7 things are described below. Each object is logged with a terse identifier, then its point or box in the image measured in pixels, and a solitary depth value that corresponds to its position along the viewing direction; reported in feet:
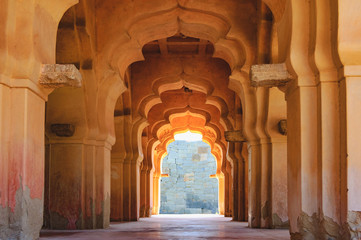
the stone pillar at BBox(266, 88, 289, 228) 33.65
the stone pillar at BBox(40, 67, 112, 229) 32.81
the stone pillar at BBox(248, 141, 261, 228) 35.81
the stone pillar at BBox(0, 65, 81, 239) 19.42
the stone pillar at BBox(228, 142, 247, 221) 49.19
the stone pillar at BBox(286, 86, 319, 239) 19.53
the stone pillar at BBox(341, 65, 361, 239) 17.63
